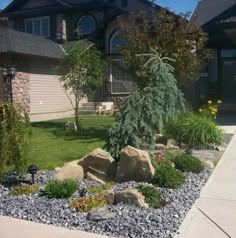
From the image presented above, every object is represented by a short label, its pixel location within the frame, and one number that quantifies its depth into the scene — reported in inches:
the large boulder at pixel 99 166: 281.4
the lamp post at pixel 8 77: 652.1
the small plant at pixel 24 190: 246.7
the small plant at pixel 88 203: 215.5
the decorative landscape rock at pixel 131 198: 216.8
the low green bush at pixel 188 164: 298.2
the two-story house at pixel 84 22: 1006.4
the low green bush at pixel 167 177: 253.4
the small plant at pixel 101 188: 251.4
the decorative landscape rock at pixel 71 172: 265.3
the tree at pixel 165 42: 491.2
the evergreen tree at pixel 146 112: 312.8
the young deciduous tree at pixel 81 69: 576.7
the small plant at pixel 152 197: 219.9
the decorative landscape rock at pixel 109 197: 224.7
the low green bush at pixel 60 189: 236.2
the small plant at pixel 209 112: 503.5
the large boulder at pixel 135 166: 264.8
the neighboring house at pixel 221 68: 754.8
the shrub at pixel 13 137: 257.8
